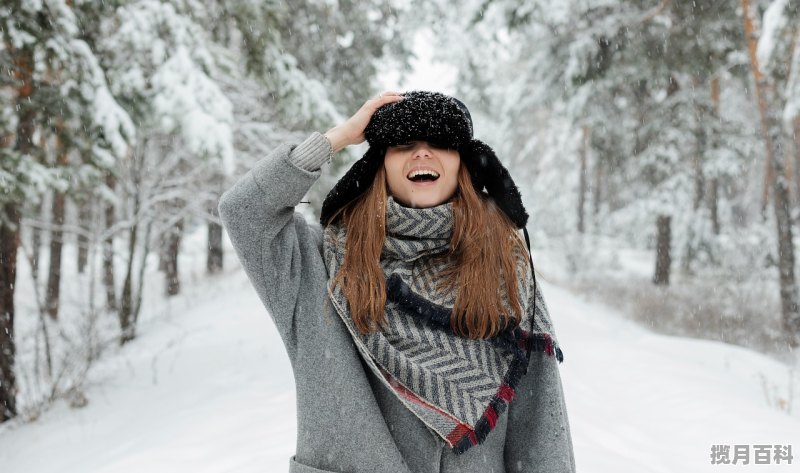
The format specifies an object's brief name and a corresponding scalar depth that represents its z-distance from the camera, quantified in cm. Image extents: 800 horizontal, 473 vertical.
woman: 152
